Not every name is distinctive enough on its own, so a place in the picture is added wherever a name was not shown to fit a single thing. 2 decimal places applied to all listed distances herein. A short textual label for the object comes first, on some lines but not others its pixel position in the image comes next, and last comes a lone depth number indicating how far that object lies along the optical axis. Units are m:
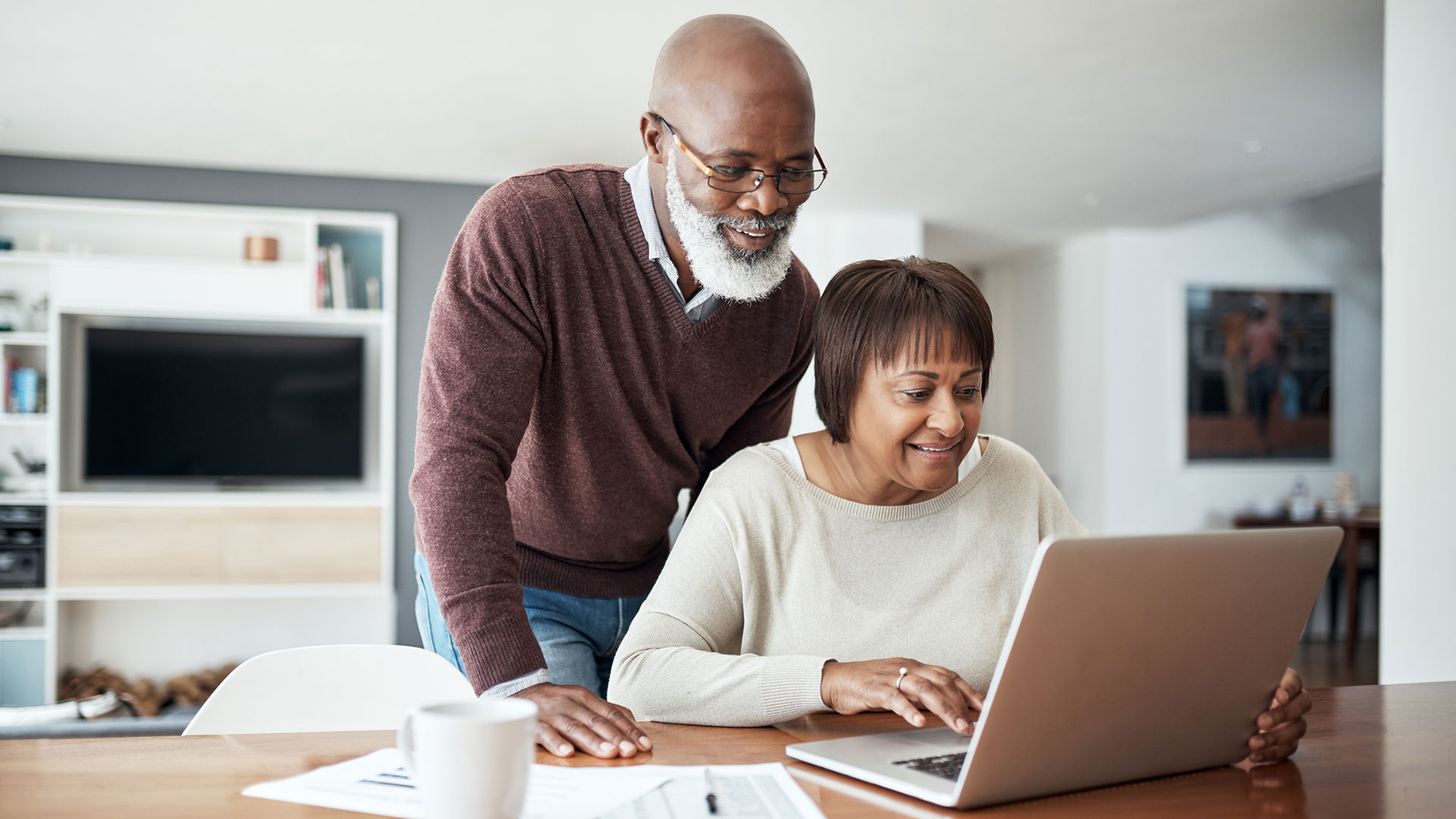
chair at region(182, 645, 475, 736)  1.21
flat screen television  5.23
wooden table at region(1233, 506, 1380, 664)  5.94
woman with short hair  1.28
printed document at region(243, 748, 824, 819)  0.76
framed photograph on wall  6.96
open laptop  0.73
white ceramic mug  0.62
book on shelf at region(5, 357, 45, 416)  5.05
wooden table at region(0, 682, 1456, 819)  0.79
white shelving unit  5.00
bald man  1.16
